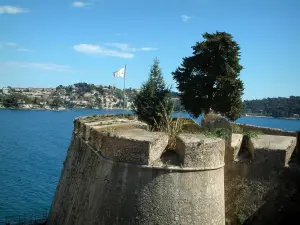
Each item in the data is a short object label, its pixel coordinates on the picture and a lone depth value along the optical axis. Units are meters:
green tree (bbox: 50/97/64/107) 195.38
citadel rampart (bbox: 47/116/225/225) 11.16
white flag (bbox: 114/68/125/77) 19.48
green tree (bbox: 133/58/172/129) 26.44
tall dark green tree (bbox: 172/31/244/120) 28.78
